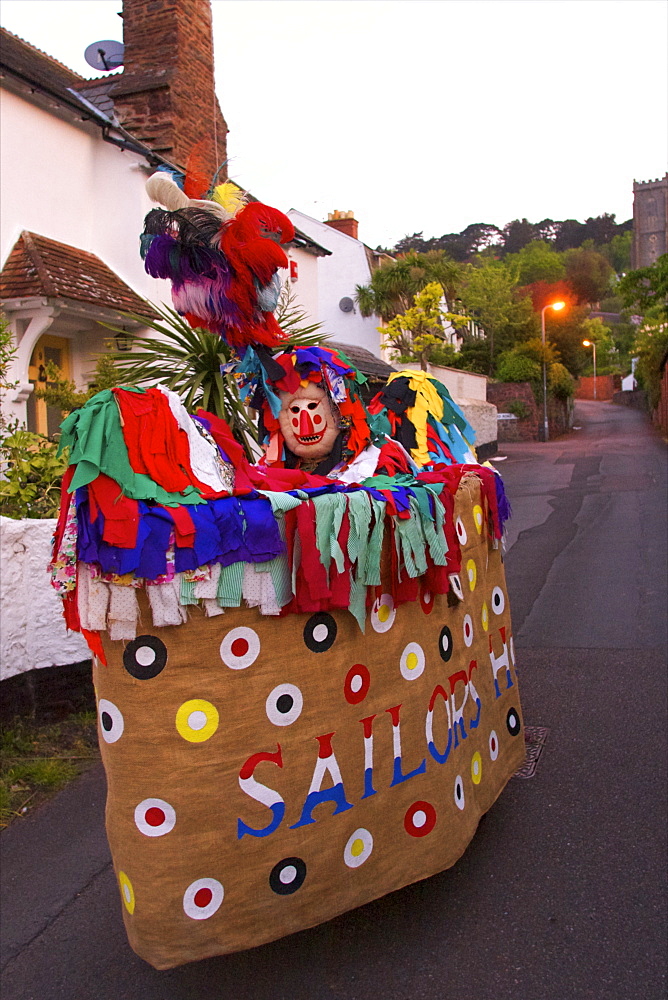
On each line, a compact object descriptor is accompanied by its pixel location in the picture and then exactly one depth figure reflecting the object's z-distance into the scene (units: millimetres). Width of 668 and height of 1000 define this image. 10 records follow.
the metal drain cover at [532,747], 3793
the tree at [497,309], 34750
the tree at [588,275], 78188
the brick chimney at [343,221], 28656
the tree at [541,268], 75625
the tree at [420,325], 25266
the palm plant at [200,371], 3000
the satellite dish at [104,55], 11945
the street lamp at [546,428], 29453
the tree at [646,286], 19766
